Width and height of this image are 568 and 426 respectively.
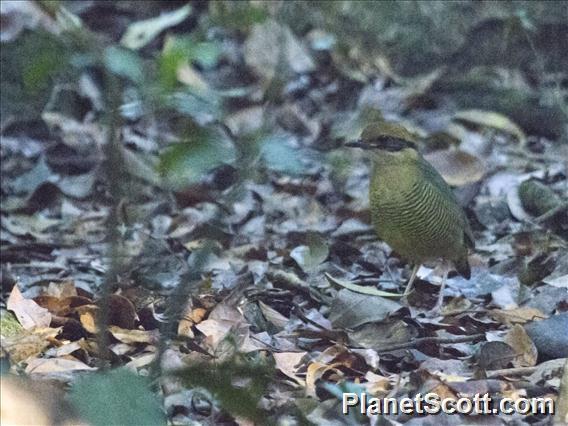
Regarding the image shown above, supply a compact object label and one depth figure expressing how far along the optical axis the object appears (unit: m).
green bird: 10.40
